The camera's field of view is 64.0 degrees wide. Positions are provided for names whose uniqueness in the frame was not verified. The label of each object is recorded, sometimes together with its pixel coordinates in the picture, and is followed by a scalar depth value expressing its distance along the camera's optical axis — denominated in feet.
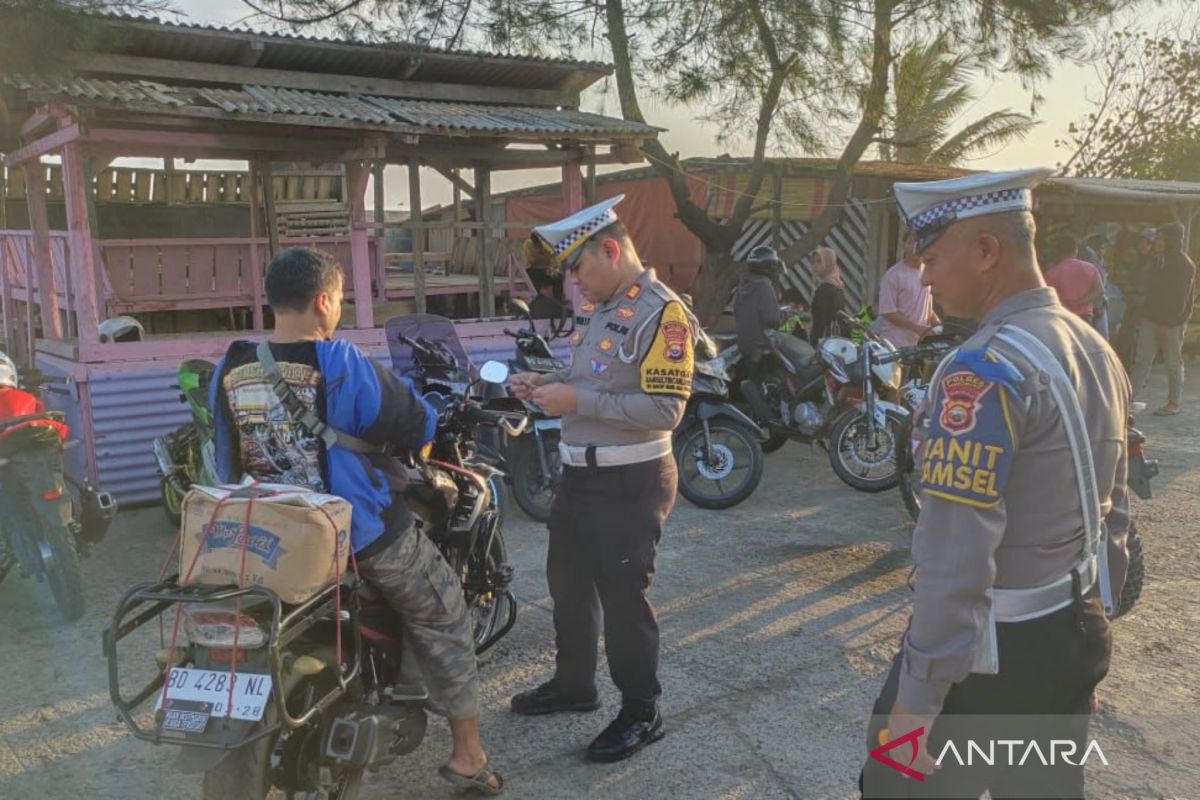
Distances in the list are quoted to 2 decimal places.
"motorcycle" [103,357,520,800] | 7.09
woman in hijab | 27.35
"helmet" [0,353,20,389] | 14.82
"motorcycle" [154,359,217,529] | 17.56
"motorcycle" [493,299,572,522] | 19.29
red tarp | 47.26
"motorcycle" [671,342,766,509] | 19.99
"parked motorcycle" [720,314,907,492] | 20.47
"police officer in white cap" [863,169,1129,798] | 5.31
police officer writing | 9.91
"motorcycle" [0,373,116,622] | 14.01
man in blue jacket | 8.35
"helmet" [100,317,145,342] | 22.27
